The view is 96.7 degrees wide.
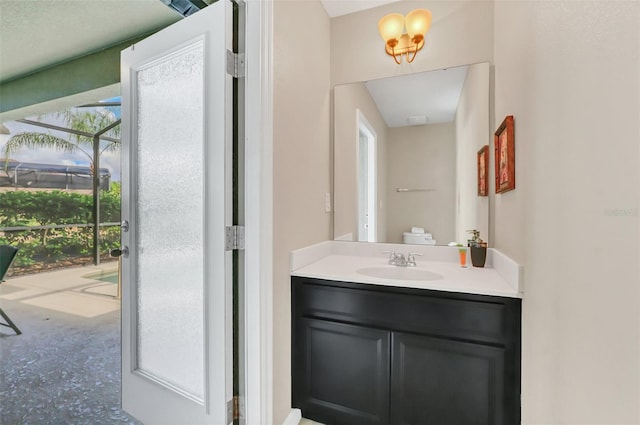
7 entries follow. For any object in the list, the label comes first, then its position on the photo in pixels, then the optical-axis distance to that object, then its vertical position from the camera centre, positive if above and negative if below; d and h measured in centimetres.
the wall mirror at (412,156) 184 +39
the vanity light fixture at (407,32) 186 +120
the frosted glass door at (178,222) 134 -6
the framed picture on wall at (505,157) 129 +26
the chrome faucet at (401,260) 179 -32
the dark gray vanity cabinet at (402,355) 123 -70
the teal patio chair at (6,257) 165 -27
